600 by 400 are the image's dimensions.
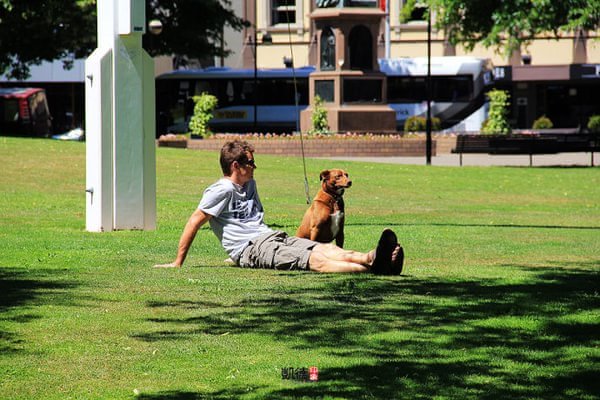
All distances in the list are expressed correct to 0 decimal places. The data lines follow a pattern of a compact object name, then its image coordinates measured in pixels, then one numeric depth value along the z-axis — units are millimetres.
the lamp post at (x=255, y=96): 58594
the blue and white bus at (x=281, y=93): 61500
